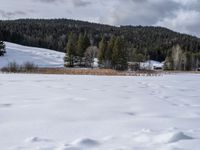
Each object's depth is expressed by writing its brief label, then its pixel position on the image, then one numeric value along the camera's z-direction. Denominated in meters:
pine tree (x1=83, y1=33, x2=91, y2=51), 68.79
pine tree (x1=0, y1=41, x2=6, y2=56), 75.35
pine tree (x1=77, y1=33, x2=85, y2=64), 66.95
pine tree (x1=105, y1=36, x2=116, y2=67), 63.51
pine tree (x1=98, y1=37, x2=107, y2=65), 64.49
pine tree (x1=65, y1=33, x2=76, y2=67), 65.42
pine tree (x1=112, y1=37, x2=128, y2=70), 61.77
